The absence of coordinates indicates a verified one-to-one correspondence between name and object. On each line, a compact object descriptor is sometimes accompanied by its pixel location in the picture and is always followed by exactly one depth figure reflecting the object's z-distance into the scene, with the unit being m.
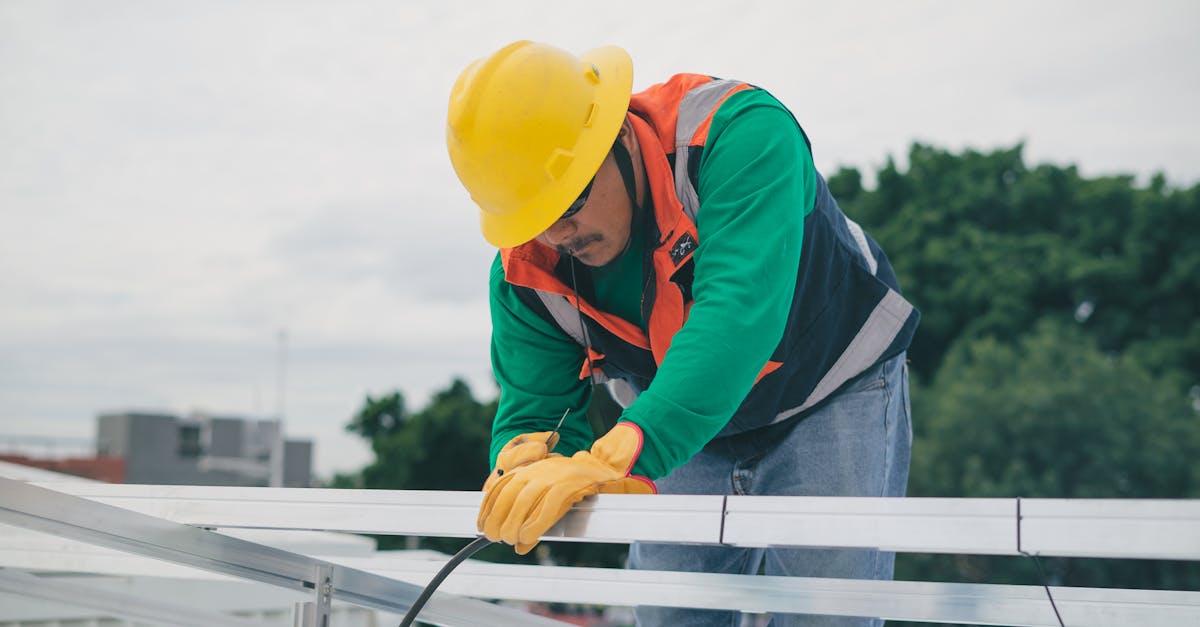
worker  1.88
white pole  24.06
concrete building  39.94
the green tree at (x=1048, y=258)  23.16
